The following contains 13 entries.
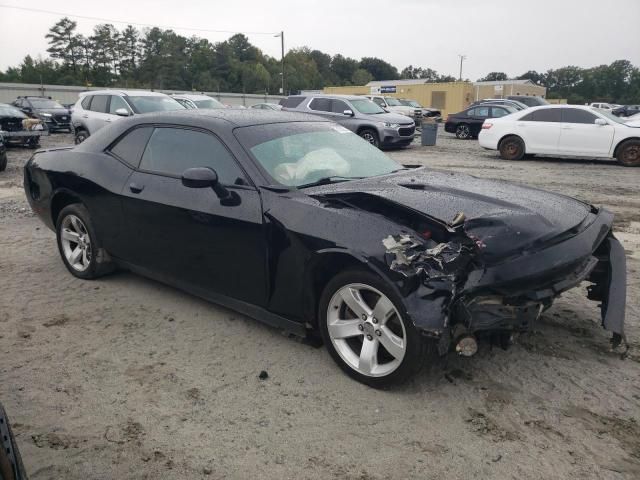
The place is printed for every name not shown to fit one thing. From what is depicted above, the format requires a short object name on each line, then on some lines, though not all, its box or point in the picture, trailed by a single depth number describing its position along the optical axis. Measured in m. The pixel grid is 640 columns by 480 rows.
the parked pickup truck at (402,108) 27.65
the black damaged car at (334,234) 2.88
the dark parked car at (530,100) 26.25
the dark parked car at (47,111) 22.88
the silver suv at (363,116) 16.28
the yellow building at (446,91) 48.34
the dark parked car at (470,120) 21.23
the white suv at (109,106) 13.52
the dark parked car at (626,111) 27.79
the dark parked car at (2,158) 11.87
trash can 18.81
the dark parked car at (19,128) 16.09
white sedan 12.98
